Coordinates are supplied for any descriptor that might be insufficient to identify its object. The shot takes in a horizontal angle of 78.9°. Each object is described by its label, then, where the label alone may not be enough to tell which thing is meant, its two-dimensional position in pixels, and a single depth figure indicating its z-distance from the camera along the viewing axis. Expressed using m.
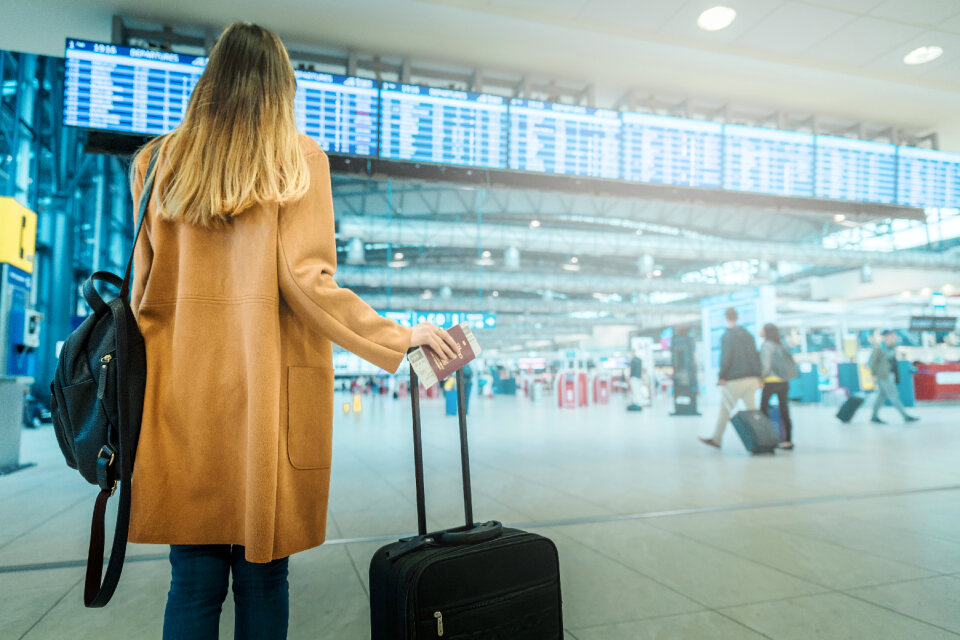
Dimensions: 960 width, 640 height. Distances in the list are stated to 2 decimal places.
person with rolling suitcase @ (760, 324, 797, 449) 6.59
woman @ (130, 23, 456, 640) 1.10
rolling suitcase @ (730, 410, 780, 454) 5.74
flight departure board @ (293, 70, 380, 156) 4.20
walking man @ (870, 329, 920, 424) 9.71
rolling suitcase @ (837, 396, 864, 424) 9.45
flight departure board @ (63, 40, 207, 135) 3.79
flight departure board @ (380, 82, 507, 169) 4.40
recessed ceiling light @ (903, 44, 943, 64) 4.60
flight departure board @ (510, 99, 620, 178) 4.68
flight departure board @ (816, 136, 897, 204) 5.48
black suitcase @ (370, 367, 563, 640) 1.25
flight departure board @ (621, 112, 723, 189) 4.94
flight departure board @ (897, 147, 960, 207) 5.72
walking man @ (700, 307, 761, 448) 6.25
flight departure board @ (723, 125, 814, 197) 5.22
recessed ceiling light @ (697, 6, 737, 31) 4.05
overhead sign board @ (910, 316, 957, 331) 14.04
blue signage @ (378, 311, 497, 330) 8.16
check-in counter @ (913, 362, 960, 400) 14.12
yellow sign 5.14
